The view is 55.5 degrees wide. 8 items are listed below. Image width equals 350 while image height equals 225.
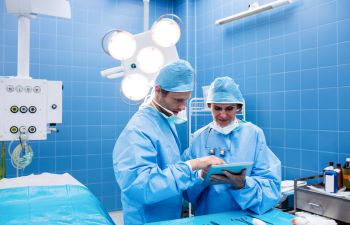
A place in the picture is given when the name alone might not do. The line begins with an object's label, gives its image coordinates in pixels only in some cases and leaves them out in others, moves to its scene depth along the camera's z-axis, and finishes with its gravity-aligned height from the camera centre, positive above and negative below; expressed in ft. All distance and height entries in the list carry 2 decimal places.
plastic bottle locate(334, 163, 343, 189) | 7.18 -1.29
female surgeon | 4.47 -0.62
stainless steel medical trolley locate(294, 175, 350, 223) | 6.49 -1.80
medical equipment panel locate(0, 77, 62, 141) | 5.87 +0.14
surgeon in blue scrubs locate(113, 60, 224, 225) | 3.91 -0.53
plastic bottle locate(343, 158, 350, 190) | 7.13 -1.26
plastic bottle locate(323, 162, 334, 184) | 7.30 -1.12
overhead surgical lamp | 4.74 +0.94
